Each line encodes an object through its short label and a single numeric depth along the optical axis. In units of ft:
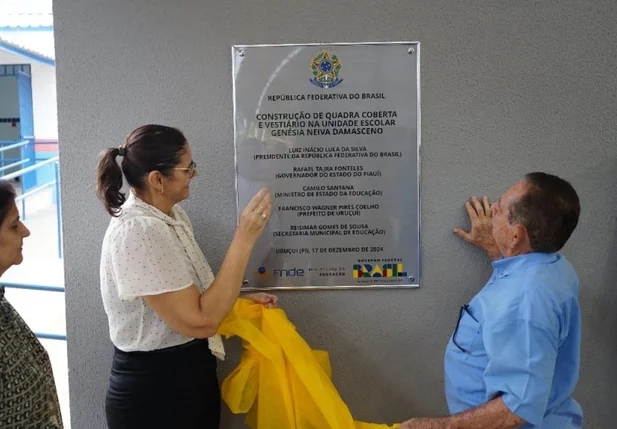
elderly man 4.59
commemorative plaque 6.66
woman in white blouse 5.14
